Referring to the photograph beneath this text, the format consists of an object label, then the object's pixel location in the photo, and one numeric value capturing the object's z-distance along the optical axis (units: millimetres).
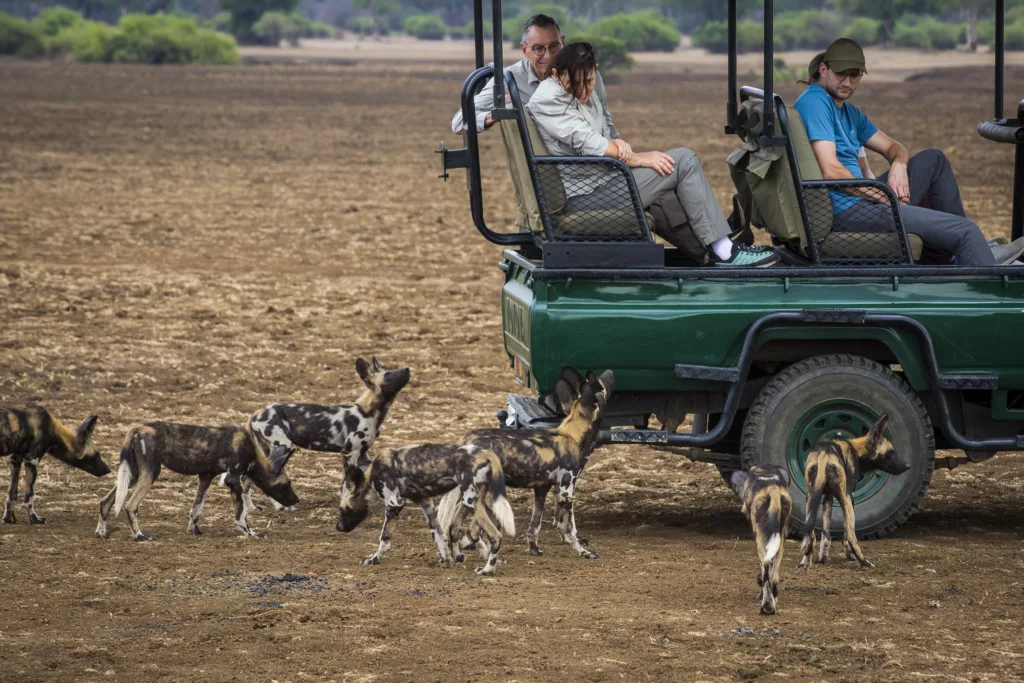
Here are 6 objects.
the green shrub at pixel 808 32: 174625
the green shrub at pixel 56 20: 191375
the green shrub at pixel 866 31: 173375
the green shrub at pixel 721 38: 156000
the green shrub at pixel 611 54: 122750
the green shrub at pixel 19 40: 157625
